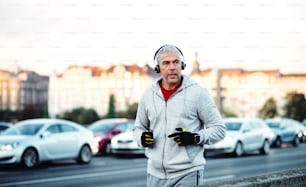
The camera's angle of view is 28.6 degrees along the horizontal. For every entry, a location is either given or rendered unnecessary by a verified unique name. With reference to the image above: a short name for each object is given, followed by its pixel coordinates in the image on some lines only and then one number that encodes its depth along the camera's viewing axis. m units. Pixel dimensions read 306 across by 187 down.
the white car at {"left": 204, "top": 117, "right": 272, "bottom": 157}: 21.91
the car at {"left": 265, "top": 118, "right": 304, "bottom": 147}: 31.02
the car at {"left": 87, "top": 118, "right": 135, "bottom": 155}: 23.96
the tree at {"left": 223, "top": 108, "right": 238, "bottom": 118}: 73.62
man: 4.17
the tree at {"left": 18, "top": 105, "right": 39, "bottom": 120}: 60.08
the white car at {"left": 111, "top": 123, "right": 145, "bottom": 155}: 22.70
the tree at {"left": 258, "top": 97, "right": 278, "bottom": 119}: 60.15
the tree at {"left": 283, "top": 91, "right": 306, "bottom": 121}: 50.28
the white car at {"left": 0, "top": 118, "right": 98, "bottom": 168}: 16.36
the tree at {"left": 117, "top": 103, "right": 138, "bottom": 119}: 56.39
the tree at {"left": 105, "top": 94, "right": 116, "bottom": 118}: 58.49
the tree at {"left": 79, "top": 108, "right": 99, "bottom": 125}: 51.55
